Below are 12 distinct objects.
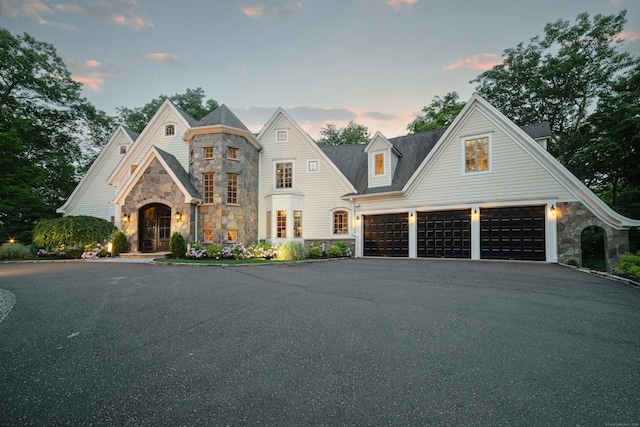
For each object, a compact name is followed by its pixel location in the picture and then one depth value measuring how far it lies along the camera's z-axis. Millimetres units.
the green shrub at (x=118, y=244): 15406
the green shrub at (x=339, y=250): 15812
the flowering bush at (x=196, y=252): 14391
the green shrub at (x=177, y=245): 14336
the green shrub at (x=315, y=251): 15594
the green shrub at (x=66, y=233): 15250
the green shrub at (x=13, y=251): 14672
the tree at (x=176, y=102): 30516
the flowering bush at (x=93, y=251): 15039
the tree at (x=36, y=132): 19609
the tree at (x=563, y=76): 18547
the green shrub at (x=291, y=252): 14008
